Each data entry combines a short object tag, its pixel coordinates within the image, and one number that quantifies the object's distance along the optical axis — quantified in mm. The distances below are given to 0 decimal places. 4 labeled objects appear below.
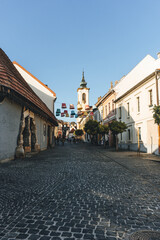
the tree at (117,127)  20453
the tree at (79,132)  75800
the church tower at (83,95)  74625
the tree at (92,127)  35688
